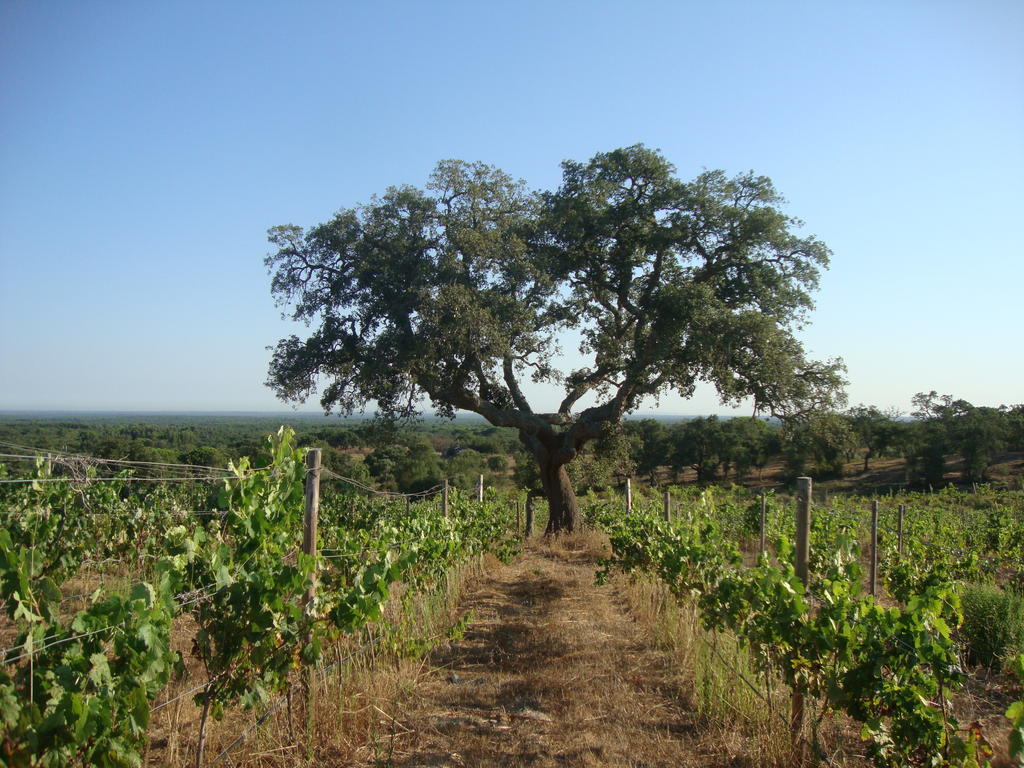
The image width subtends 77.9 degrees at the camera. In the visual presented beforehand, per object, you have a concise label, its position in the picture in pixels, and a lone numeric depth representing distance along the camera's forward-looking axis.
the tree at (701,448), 44.41
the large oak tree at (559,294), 11.81
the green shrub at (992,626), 5.70
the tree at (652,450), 46.62
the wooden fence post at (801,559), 3.47
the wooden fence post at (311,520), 3.81
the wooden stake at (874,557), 7.31
